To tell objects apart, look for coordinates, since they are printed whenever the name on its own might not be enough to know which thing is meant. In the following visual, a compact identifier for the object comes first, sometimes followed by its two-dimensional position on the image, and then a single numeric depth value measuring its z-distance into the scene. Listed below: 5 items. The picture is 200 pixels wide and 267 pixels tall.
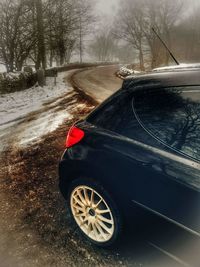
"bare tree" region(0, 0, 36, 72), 14.74
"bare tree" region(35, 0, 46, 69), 15.79
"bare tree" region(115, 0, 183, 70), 32.68
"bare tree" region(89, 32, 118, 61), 76.79
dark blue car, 1.62
